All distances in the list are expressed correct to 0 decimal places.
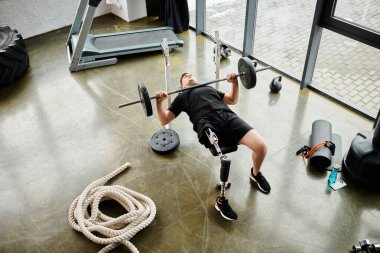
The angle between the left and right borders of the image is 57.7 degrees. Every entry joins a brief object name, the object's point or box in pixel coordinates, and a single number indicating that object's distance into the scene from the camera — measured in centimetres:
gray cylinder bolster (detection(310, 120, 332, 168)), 288
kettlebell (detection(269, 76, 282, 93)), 379
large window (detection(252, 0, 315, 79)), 416
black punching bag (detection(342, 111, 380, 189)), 263
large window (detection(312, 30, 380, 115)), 353
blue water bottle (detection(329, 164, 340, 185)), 274
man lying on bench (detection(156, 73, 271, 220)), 255
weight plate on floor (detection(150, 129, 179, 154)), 314
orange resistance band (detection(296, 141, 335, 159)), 293
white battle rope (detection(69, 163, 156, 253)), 240
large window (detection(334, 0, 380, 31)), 316
